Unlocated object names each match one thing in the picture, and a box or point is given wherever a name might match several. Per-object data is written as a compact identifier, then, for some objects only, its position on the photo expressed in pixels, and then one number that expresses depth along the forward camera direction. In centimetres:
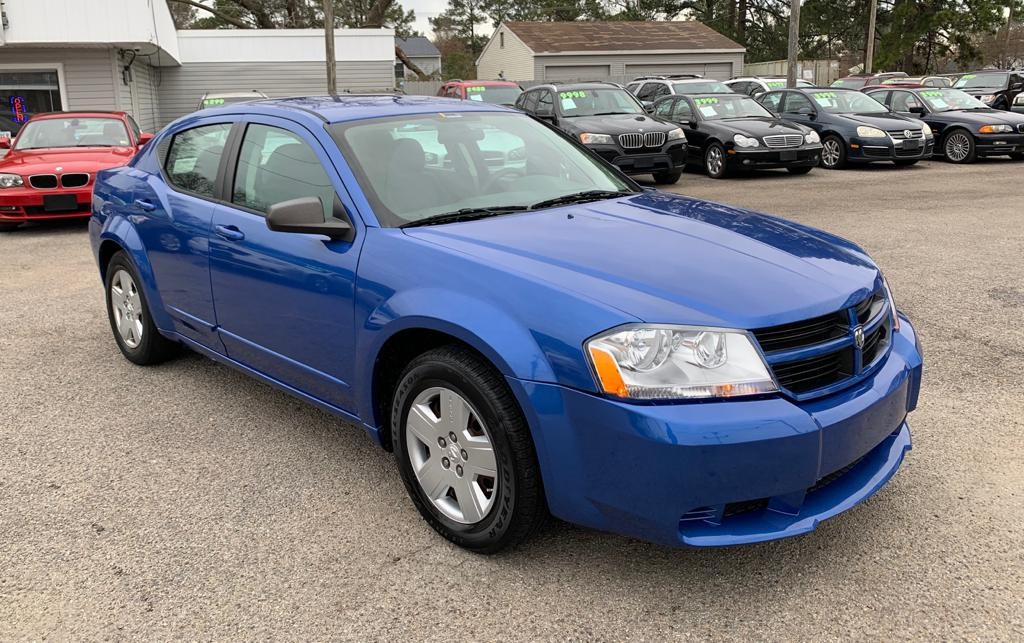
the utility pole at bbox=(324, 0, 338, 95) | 2361
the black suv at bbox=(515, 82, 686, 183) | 1315
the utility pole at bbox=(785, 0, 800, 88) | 2439
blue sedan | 252
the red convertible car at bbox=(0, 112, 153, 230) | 995
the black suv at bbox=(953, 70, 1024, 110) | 2025
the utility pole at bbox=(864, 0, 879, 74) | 4047
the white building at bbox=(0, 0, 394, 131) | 1783
